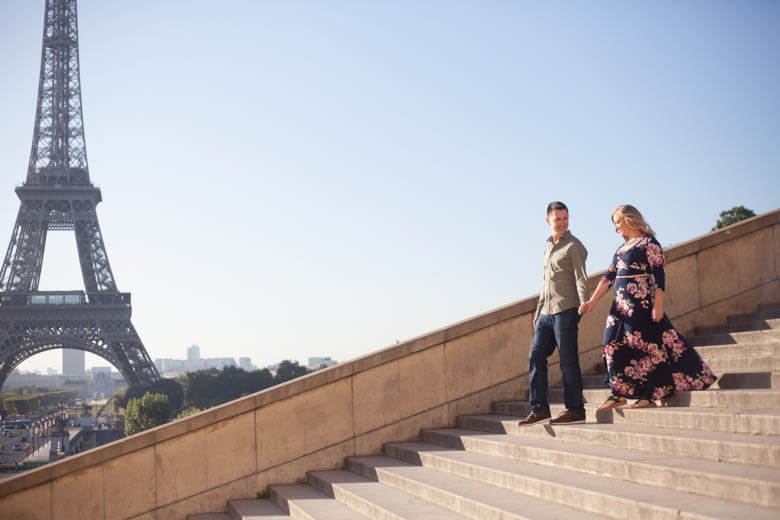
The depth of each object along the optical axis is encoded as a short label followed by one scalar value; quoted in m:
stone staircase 4.38
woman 6.14
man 6.38
